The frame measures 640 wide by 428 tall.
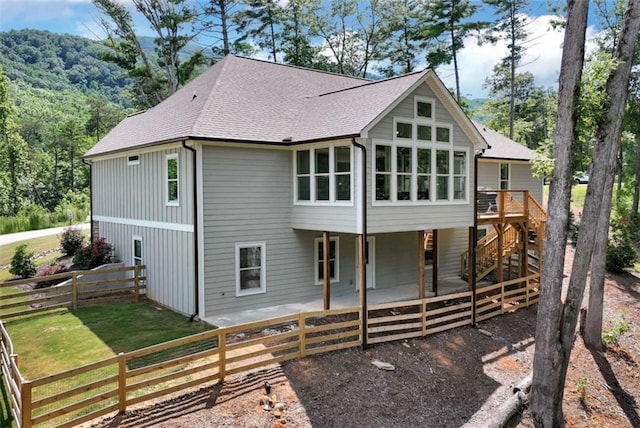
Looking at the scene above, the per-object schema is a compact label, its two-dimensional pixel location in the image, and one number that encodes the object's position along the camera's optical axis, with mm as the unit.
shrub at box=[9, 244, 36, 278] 16047
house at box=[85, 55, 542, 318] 11484
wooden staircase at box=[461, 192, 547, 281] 15852
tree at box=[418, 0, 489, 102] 28828
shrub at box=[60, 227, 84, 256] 18250
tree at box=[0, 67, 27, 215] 33312
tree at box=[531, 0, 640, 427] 8914
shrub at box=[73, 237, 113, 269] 15578
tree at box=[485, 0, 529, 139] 29844
